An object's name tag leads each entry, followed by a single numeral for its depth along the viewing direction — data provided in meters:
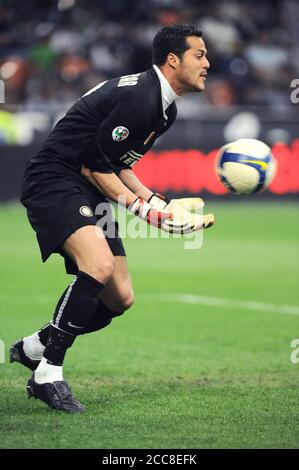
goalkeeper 12.02
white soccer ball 12.70
